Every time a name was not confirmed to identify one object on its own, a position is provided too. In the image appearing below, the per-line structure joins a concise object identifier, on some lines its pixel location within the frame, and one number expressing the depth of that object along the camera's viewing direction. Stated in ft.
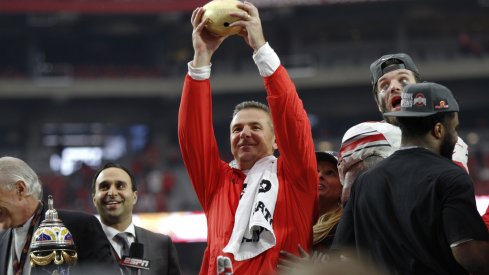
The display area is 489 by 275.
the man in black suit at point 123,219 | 30.17
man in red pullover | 21.34
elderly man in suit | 21.94
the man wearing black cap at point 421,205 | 16.29
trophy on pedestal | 16.80
